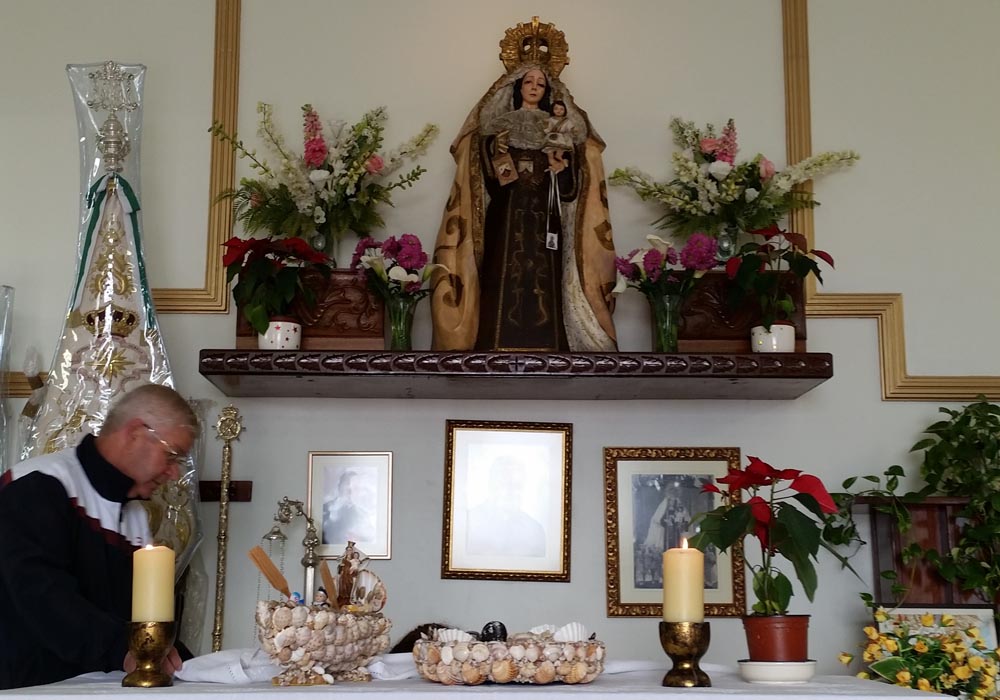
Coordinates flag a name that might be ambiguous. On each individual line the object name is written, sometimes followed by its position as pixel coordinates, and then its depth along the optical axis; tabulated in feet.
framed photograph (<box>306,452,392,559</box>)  13.12
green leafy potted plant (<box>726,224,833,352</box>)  12.43
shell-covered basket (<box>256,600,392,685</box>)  6.69
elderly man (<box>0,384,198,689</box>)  8.59
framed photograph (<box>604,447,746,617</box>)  12.99
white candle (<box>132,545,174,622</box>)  6.79
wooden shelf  12.00
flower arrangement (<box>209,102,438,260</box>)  13.05
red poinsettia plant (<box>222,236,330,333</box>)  12.33
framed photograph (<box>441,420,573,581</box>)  13.09
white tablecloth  6.47
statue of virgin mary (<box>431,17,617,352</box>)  12.84
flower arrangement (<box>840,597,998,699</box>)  8.35
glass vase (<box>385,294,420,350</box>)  12.67
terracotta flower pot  7.38
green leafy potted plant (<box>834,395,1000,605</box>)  12.14
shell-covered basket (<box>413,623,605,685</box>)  6.88
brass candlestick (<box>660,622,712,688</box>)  6.98
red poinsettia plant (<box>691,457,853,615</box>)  7.62
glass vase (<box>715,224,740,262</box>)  13.25
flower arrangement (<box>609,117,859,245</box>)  13.16
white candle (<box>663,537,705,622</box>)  7.05
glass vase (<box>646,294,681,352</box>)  12.66
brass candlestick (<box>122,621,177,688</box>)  6.77
